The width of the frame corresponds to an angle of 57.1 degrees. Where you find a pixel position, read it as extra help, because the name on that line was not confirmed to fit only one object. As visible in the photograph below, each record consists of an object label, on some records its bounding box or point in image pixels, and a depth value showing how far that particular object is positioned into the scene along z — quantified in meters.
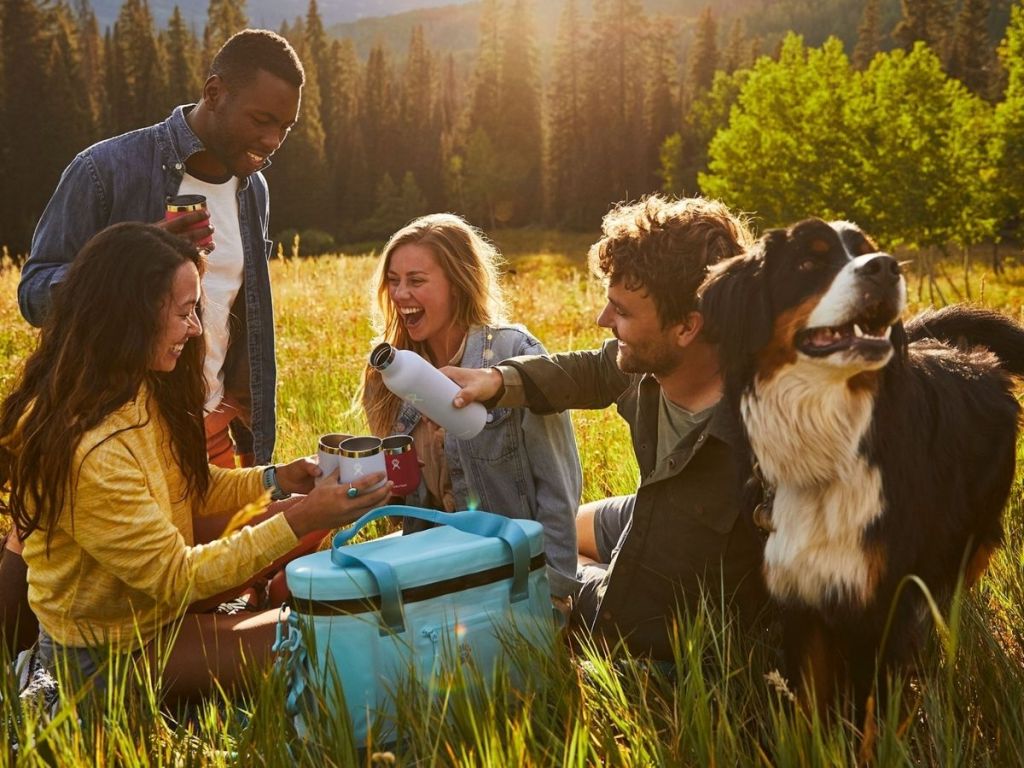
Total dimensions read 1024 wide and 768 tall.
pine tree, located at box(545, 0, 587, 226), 63.88
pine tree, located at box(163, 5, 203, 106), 53.62
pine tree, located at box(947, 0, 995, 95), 45.12
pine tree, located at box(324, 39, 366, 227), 64.81
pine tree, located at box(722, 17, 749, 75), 70.56
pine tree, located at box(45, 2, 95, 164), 45.47
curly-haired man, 3.03
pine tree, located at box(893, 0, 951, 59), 47.88
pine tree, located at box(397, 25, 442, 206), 69.56
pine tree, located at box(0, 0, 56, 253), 44.09
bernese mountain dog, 2.30
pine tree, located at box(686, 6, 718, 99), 67.62
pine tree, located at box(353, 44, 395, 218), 68.19
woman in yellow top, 2.78
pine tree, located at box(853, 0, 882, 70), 57.00
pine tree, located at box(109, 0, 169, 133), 52.66
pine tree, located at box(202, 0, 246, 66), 57.31
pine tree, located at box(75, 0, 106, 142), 51.38
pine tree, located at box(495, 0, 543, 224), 67.69
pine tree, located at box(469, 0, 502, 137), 67.69
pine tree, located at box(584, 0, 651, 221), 63.34
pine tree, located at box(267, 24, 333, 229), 57.41
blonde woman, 3.91
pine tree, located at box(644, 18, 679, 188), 64.06
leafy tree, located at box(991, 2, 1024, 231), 26.08
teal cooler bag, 2.53
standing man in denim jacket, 4.04
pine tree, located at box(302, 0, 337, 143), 68.44
